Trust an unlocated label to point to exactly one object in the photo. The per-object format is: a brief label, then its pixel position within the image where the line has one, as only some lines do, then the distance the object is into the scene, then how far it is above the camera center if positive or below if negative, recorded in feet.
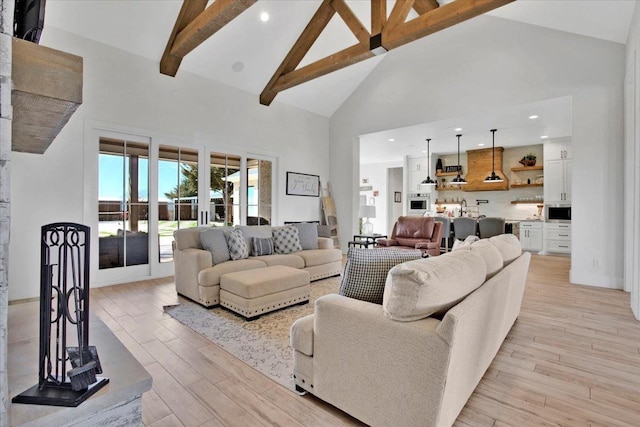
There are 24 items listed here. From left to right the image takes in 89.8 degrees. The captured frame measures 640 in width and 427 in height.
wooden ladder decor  24.20 -0.09
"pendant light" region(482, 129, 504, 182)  25.41 +3.10
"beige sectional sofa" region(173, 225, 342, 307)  11.28 -2.05
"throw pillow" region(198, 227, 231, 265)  12.53 -1.21
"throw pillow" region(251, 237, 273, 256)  14.19 -1.47
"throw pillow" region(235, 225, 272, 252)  14.34 -0.88
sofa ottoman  10.07 -2.53
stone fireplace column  2.64 +0.49
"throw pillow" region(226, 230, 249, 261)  13.06 -1.33
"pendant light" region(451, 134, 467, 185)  26.86 +2.64
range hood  28.37 +3.90
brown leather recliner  18.11 -1.33
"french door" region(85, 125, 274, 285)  14.64 +0.84
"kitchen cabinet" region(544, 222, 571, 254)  23.42 -1.90
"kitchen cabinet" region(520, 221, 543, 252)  25.00 -1.84
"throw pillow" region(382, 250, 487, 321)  4.53 -1.11
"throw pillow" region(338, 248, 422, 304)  5.94 -1.10
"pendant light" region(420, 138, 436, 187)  27.58 +3.38
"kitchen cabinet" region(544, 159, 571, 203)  23.94 +2.38
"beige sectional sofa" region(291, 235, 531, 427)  4.45 -2.08
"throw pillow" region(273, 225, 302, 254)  15.25 -1.29
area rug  7.36 -3.41
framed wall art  22.48 +2.07
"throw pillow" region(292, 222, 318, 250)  16.43 -1.17
